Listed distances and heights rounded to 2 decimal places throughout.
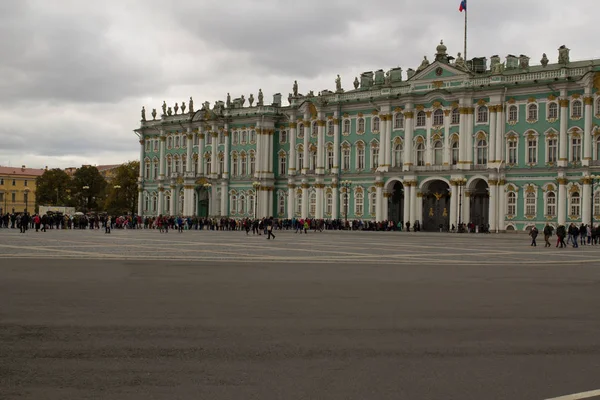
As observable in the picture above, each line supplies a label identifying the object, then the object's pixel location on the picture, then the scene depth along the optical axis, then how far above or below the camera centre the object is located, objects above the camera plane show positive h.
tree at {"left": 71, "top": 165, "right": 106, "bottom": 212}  152.12 +6.32
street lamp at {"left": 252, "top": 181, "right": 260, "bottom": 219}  91.44 +3.89
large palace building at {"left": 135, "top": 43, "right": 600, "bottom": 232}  68.00 +8.02
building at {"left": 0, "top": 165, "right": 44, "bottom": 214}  165.50 +6.80
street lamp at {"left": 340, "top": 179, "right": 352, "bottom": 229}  83.44 +3.76
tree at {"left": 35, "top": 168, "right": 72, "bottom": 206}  149.00 +6.27
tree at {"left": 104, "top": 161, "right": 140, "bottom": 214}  131.12 +4.90
